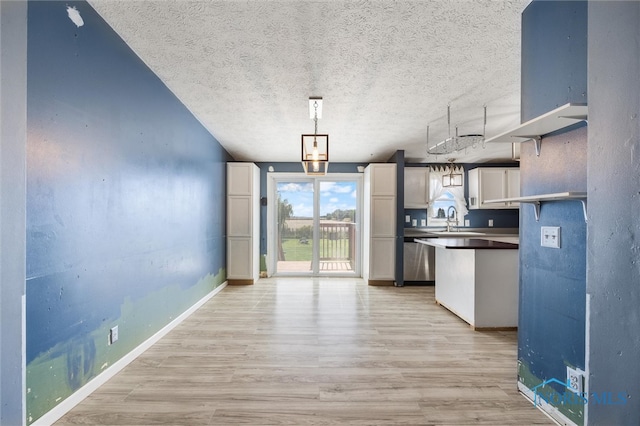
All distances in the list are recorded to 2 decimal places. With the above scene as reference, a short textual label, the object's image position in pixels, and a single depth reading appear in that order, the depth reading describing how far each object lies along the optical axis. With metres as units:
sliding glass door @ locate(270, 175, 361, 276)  6.07
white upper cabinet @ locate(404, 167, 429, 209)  5.89
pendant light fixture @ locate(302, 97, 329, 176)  3.11
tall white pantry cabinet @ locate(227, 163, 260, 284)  5.26
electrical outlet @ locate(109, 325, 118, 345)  2.16
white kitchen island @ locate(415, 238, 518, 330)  3.16
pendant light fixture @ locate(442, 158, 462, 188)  4.72
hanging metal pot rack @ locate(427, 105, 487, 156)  3.62
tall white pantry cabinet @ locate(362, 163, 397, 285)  5.29
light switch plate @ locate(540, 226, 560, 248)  1.69
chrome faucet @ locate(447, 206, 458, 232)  6.02
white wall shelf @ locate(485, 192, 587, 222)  1.43
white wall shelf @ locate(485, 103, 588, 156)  1.42
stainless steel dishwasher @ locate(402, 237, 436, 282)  5.33
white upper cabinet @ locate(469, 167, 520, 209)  5.75
